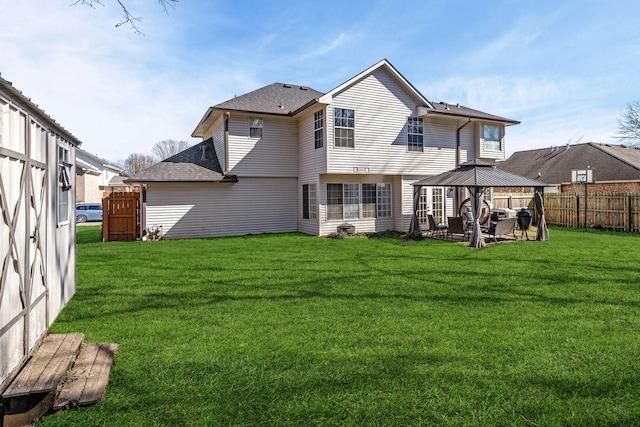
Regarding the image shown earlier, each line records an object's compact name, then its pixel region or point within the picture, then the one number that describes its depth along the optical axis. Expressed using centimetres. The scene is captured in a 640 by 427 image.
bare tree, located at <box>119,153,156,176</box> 6656
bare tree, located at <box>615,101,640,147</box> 3086
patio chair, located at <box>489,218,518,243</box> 1238
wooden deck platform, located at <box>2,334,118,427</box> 276
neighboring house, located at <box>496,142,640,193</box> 2481
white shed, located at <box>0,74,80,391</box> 319
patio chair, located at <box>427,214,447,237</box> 1400
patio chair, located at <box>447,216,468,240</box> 1287
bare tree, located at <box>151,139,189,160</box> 6372
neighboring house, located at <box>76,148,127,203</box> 3123
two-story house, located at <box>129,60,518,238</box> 1455
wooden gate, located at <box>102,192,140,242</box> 1425
